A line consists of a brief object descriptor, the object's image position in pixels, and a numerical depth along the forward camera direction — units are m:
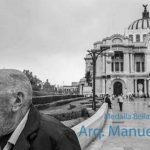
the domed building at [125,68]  73.19
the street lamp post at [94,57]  18.16
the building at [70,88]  156.62
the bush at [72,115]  10.25
